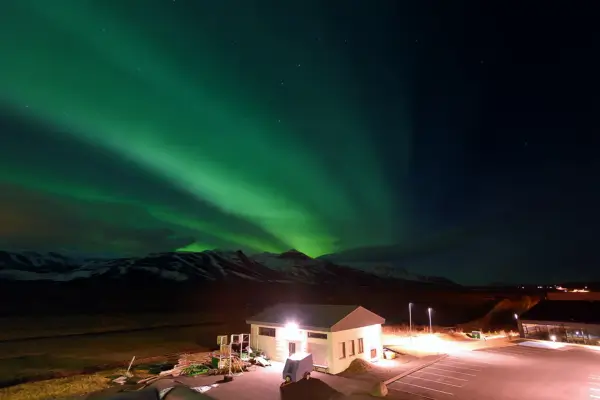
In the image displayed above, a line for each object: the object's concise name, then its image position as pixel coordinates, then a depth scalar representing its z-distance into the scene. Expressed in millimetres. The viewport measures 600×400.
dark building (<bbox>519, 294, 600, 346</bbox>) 29828
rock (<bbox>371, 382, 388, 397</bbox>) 15172
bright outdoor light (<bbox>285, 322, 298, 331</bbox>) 21484
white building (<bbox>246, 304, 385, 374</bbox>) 20000
